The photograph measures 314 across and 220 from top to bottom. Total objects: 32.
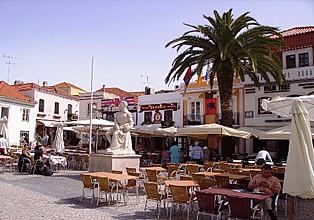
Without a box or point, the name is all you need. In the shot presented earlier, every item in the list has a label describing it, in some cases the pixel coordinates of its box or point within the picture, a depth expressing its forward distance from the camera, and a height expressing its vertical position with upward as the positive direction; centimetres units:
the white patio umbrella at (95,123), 1944 +63
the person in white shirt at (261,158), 1376 -84
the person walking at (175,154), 1653 -89
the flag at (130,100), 3573 +362
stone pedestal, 1324 -108
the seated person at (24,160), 1587 -123
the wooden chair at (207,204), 687 -137
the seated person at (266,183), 757 -102
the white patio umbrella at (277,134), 1447 +13
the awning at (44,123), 3750 +116
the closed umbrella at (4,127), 2185 +37
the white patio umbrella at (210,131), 1579 +23
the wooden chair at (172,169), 1254 -123
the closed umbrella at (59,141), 2008 -43
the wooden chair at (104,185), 897 -133
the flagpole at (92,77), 2055 +341
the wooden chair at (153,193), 797 -135
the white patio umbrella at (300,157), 629 -38
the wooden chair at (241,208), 632 -133
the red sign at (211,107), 2841 +242
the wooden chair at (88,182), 947 -132
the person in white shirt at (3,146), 1872 -72
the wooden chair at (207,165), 1379 -117
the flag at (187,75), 2169 +387
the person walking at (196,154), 1651 -87
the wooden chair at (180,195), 754 -130
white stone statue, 1380 +7
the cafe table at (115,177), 899 -115
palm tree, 1806 +474
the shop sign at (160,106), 3144 +270
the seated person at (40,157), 1526 -105
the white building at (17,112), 3381 +213
